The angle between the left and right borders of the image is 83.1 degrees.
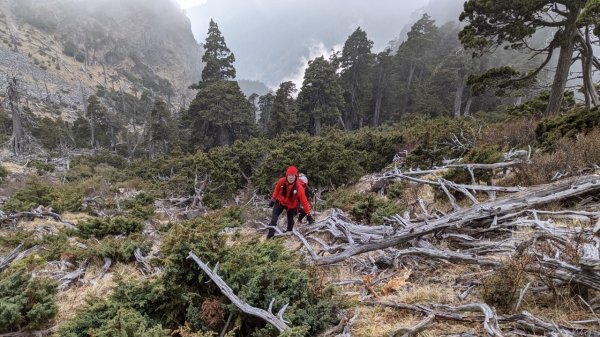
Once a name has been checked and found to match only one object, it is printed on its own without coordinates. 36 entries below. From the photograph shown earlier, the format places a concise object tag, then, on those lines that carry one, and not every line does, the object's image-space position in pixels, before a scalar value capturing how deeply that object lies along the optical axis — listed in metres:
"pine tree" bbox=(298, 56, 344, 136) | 32.47
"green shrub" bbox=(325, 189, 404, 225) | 6.06
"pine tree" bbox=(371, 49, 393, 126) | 39.34
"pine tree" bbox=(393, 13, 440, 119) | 38.47
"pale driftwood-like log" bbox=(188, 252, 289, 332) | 2.57
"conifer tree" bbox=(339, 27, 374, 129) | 38.16
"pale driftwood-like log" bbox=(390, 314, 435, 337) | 2.35
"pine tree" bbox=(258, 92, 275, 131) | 47.38
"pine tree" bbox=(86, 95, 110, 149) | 37.66
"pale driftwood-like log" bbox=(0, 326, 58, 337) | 3.31
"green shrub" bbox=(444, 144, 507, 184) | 6.61
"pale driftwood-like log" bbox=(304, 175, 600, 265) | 4.04
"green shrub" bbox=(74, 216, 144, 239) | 7.83
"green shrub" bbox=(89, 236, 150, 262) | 5.73
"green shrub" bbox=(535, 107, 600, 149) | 7.17
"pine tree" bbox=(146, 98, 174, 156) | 31.35
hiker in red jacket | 6.35
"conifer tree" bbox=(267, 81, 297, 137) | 31.05
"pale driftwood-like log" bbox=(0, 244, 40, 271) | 5.63
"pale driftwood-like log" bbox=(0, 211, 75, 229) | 9.38
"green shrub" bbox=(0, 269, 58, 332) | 3.23
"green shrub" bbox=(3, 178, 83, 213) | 9.97
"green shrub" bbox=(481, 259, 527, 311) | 2.57
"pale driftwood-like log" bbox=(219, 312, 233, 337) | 2.65
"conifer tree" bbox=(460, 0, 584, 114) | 10.31
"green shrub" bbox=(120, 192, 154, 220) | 10.45
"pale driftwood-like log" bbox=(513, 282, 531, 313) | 2.40
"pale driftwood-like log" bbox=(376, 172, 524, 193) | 4.98
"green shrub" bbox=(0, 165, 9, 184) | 15.96
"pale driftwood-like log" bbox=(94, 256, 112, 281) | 5.25
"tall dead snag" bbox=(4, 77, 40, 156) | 22.78
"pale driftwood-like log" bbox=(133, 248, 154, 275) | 5.30
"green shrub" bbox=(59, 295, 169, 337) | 2.36
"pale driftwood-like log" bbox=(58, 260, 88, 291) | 4.94
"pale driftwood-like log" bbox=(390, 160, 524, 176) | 6.26
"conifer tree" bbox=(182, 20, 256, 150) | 27.97
